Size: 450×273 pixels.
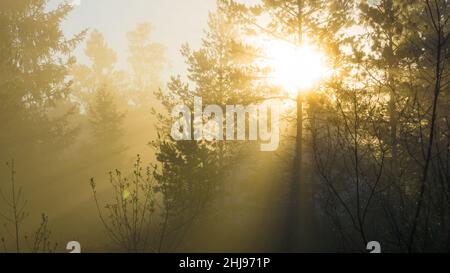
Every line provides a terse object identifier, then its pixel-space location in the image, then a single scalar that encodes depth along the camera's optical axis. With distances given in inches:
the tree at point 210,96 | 495.1
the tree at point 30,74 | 712.4
